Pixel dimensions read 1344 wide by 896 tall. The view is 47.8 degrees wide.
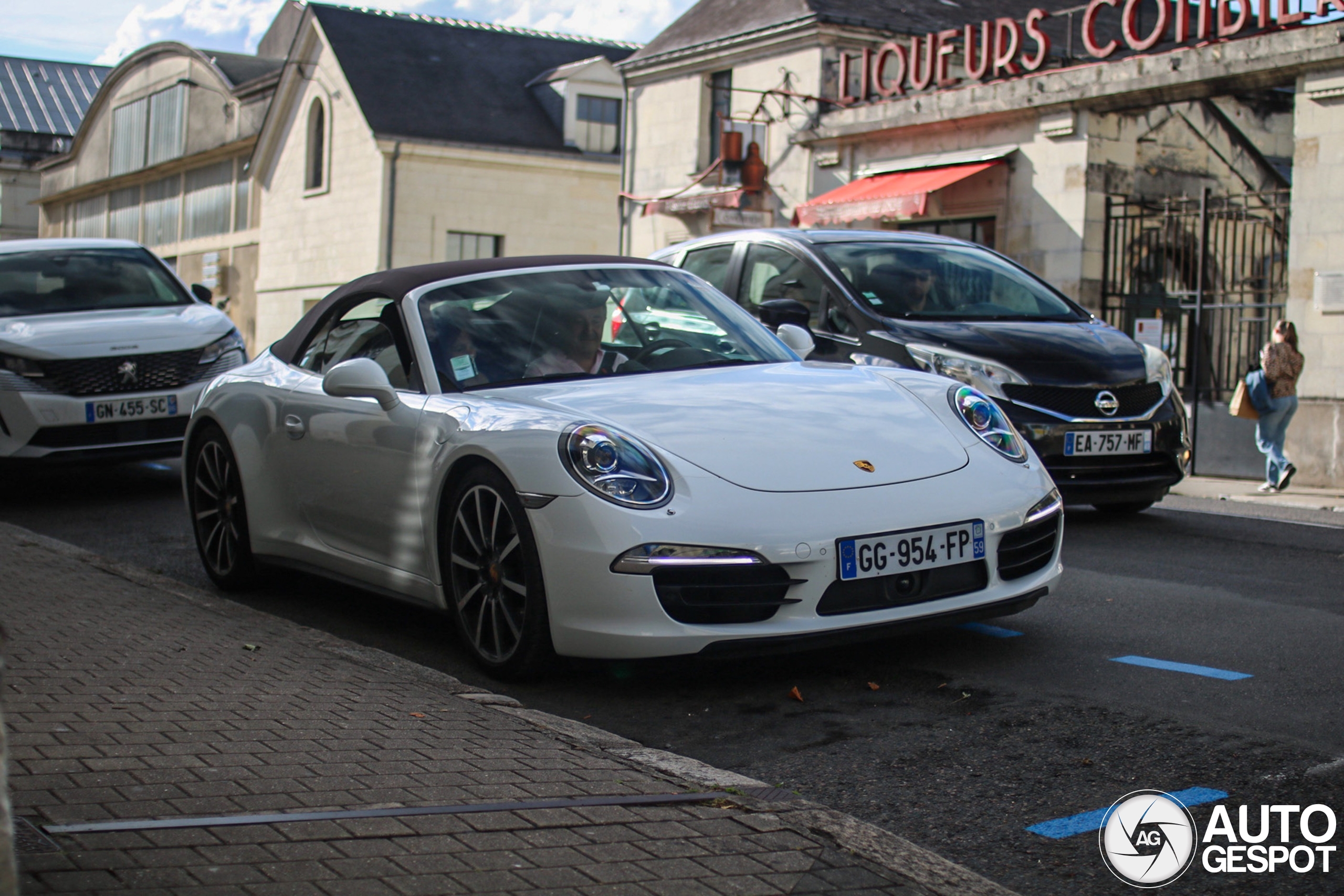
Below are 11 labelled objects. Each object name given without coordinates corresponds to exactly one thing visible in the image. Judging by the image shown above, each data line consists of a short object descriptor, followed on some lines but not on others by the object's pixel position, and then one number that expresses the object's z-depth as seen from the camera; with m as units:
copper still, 24.89
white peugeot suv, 9.89
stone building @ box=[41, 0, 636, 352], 37.50
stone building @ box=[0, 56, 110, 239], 68.94
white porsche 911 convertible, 4.51
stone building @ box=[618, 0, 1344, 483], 15.73
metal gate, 15.90
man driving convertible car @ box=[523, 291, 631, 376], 5.56
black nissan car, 8.14
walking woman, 13.77
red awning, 20.58
